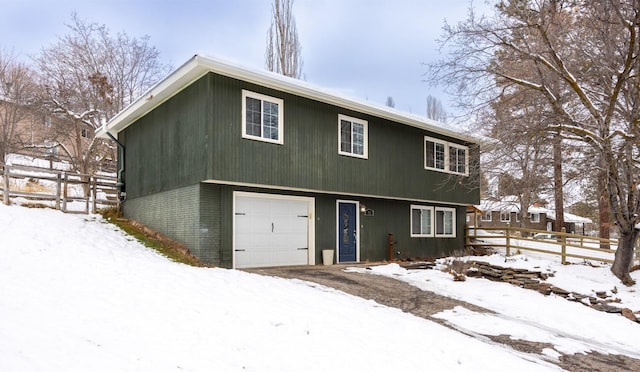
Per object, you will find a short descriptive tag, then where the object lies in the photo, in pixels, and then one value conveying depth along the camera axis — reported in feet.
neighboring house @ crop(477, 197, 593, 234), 131.64
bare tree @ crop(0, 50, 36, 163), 67.21
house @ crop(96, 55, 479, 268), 31.86
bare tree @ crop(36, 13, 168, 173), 64.75
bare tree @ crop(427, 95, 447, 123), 119.96
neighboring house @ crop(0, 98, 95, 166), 66.18
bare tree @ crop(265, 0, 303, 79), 79.80
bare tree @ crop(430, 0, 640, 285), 32.40
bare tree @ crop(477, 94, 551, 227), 36.86
